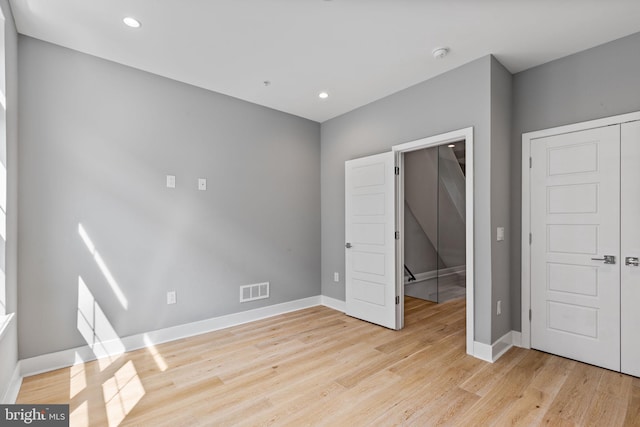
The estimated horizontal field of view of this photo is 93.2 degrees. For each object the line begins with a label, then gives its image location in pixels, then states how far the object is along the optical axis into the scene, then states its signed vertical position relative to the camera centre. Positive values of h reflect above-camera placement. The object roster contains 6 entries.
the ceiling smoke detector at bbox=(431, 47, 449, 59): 2.67 +1.45
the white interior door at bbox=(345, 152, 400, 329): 3.55 -0.32
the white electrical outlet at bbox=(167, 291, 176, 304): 3.18 -0.88
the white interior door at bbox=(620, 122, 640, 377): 2.43 -0.27
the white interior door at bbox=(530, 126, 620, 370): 2.55 -0.27
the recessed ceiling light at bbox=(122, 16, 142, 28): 2.28 +1.48
